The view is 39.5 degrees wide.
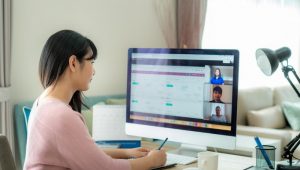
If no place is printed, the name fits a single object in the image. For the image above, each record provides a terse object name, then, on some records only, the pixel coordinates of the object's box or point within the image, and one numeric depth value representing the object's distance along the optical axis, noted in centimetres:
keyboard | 173
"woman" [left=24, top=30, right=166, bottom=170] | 128
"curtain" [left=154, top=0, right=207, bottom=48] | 410
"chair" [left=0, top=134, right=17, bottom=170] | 135
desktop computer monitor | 170
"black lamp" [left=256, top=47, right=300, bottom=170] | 157
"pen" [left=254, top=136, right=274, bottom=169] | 156
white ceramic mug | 152
